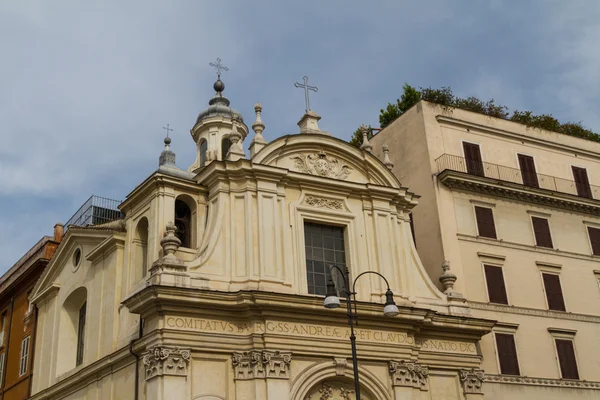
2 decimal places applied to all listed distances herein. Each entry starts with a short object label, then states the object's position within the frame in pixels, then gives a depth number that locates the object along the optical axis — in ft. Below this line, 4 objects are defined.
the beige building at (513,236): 87.56
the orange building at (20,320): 100.07
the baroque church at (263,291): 69.10
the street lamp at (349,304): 55.16
